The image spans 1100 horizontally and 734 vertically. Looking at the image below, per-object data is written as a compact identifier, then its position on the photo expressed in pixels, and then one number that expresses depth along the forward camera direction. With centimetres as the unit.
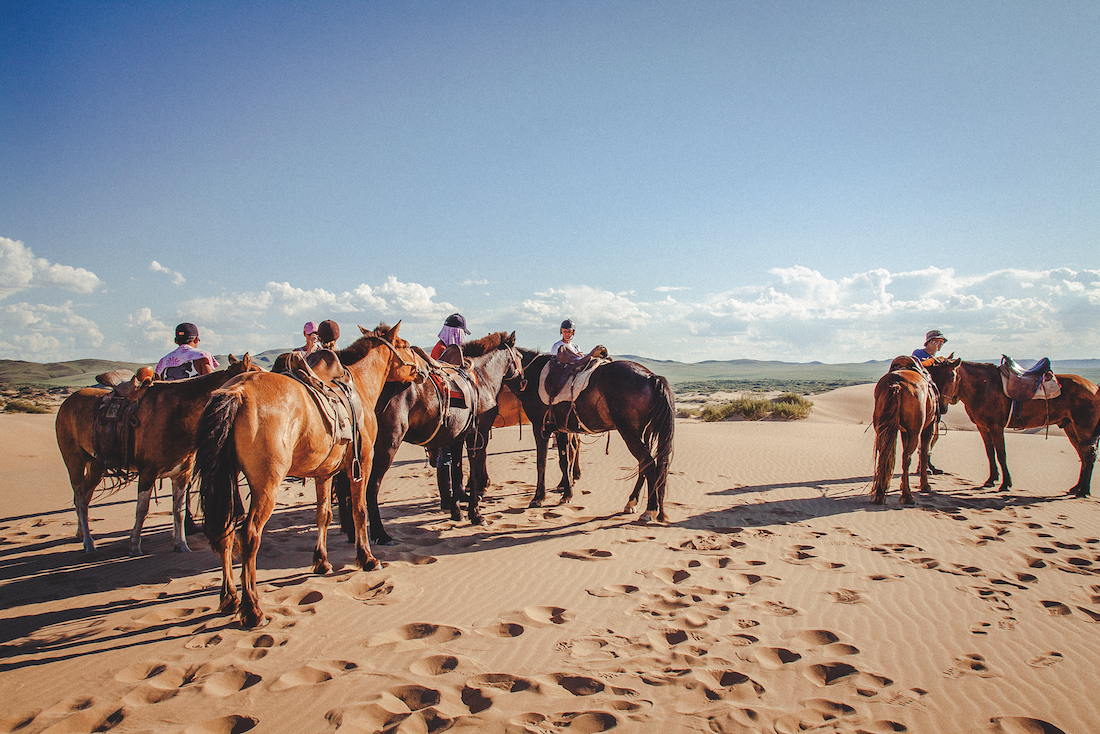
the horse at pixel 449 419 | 566
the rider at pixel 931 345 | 933
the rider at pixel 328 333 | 564
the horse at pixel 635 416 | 665
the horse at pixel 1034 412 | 852
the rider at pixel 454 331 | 781
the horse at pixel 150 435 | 489
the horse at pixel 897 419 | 764
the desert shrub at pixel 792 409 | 2017
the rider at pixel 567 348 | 790
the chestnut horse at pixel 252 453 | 347
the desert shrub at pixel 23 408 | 1864
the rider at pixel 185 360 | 559
